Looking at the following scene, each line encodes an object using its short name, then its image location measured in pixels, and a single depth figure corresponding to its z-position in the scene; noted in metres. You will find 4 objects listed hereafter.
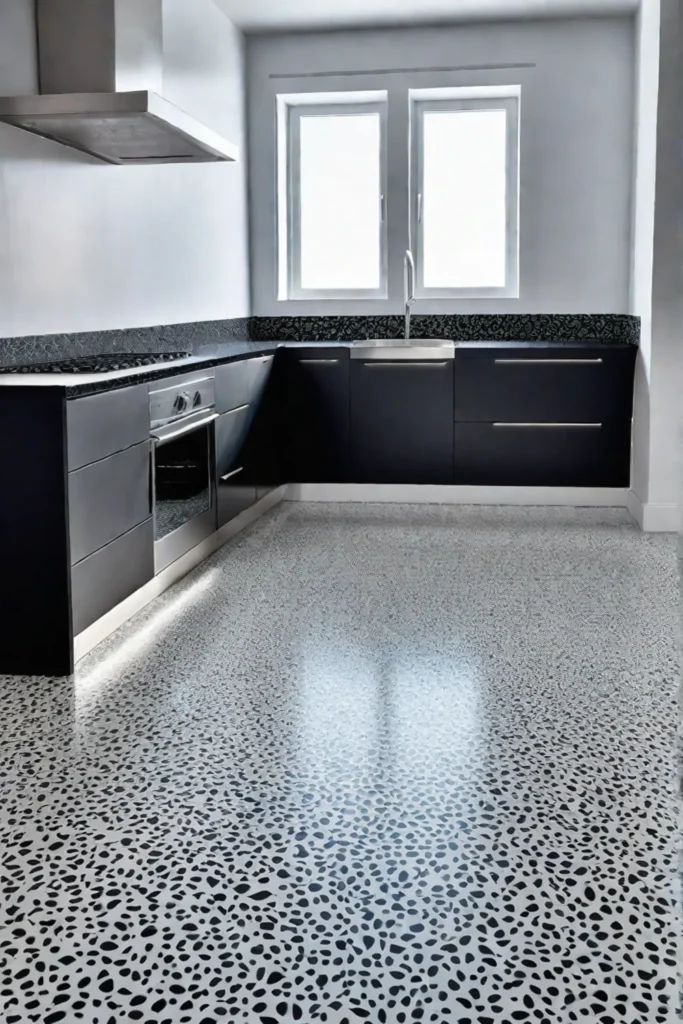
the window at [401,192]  6.04
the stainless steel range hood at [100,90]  3.45
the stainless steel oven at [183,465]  3.70
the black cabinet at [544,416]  5.39
